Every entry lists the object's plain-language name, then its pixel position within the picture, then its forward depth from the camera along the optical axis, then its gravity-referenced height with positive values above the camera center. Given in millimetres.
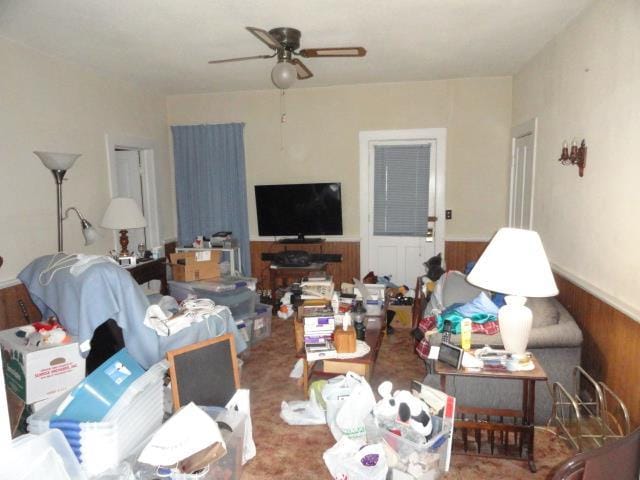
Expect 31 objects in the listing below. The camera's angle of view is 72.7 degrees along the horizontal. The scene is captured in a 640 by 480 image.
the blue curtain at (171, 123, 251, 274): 5289 +233
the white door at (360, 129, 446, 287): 5027 -68
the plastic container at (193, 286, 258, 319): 4051 -950
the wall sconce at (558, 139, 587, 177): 2787 +244
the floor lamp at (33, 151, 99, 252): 3289 +221
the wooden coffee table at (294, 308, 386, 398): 2797 -1118
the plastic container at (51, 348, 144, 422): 2086 -966
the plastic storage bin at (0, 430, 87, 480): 1459 -926
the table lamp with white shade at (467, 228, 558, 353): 2133 -411
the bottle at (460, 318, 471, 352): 2369 -763
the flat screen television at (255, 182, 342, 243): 5102 -135
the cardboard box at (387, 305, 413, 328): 4453 -1234
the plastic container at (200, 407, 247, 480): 2025 -1210
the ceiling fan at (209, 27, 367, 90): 2855 +987
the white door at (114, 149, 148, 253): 4918 +226
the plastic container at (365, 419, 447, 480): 1979 -1195
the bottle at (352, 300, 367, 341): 3131 -937
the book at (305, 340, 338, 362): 2785 -1008
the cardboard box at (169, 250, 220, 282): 4316 -676
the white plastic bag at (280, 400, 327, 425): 2699 -1368
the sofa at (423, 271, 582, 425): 2480 -1056
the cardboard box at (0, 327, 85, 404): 2430 -966
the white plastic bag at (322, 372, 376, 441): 2293 -1136
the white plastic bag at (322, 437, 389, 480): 1959 -1237
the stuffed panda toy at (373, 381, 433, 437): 2049 -1042
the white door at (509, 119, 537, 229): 3962 +175
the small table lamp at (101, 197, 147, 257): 3967 -153
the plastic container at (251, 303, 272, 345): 4117 -1213
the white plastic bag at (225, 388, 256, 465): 2350 -1140
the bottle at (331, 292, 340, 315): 3152 -794
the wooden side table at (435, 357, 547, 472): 2145 -1212
